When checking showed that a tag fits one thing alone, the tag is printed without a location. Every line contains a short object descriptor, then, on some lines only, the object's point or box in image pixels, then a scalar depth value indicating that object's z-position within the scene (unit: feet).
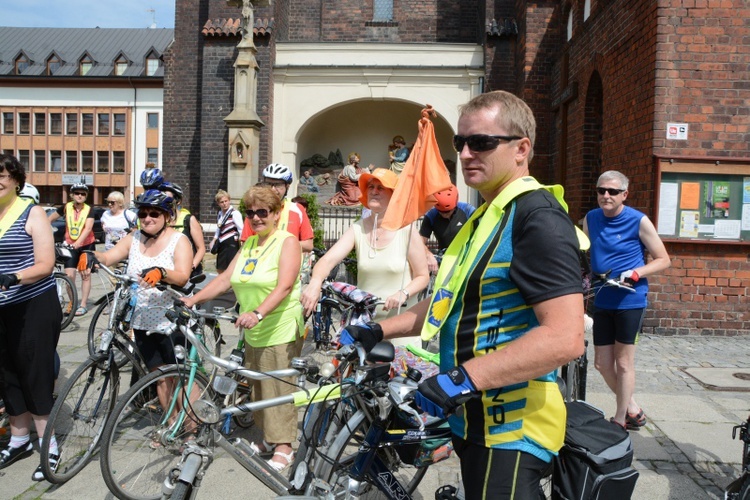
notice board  28.22
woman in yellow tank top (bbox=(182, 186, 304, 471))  13.65
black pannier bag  6.96
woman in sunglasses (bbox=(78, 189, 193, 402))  14.42
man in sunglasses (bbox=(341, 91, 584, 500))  5.97
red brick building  28.25
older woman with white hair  32.22
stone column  56.54
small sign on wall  28.27
